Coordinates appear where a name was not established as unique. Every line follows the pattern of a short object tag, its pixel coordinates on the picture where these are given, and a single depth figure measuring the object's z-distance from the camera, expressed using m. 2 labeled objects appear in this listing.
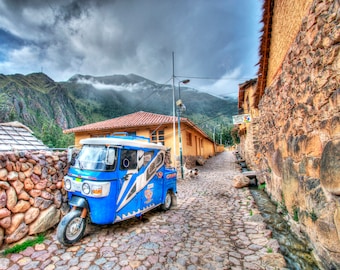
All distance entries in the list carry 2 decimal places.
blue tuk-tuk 3.59
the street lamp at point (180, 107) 12.20
